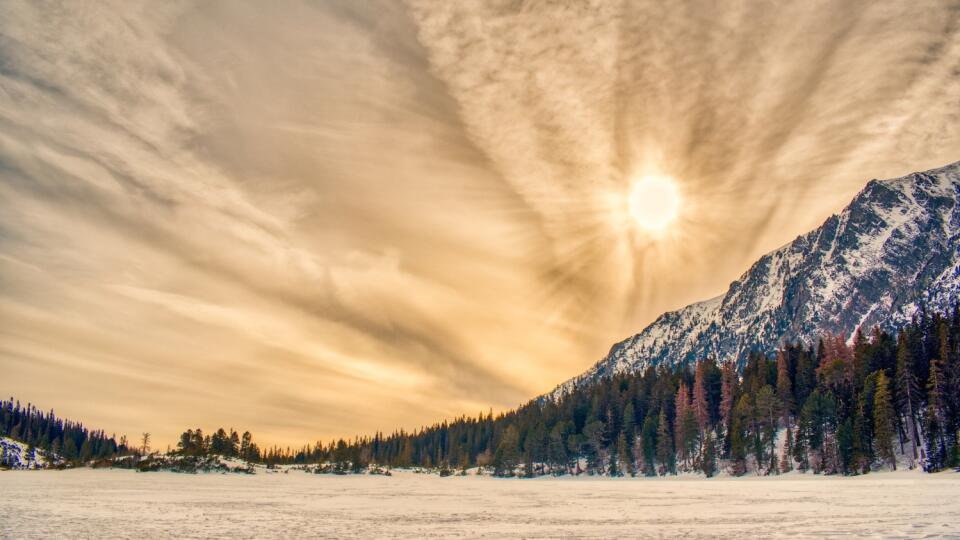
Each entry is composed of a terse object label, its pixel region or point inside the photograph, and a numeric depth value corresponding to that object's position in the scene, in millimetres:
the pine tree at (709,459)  109938
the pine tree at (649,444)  131000
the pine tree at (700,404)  131000
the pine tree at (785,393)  115812
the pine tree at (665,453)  127875
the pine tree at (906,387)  88125
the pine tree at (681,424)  126750
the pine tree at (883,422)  81875
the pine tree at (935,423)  72562
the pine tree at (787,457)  99375
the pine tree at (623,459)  135000
